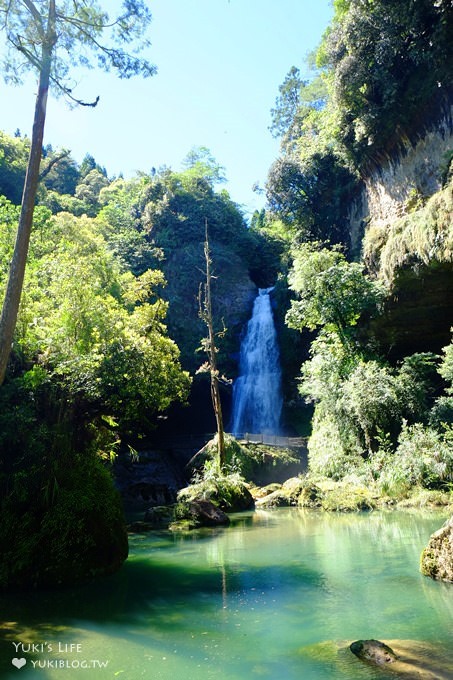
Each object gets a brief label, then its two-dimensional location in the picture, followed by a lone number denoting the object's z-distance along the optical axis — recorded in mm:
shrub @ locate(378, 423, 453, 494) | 15281
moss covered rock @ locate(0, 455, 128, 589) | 7805
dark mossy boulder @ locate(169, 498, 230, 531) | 14039
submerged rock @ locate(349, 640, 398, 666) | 4232
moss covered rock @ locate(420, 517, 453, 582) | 6852
